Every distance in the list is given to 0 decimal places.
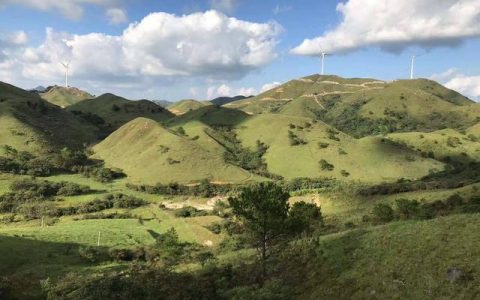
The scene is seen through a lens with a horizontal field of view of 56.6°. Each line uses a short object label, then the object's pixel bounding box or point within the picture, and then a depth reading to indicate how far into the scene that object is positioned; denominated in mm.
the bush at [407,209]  67112
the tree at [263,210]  41375
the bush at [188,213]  114500
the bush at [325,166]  174125
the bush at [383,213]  66625
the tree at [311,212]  65206
